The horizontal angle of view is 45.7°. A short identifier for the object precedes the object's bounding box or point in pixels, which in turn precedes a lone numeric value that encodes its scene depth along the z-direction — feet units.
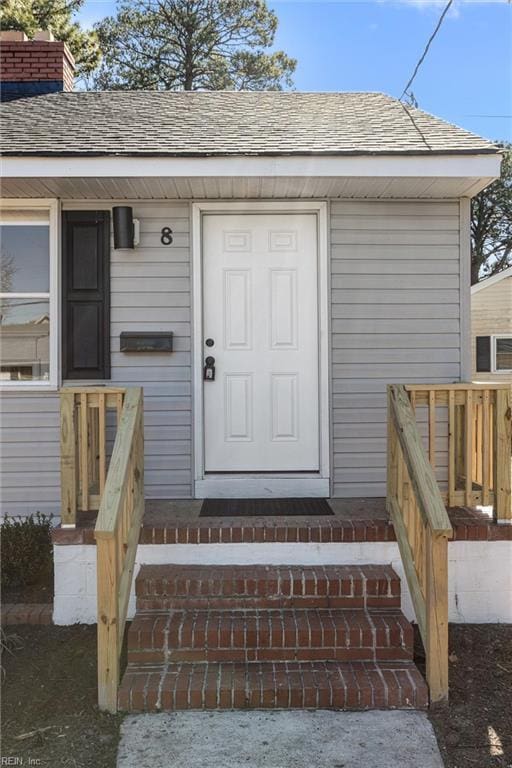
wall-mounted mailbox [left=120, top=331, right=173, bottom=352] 14.57
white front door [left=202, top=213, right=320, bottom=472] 14.89
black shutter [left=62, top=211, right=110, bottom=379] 14.73
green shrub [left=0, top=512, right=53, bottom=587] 13.29
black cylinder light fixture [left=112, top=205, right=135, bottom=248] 14.29
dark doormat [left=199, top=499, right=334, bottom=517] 13.18
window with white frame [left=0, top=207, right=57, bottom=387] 14.85
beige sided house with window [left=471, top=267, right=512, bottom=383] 44.75
